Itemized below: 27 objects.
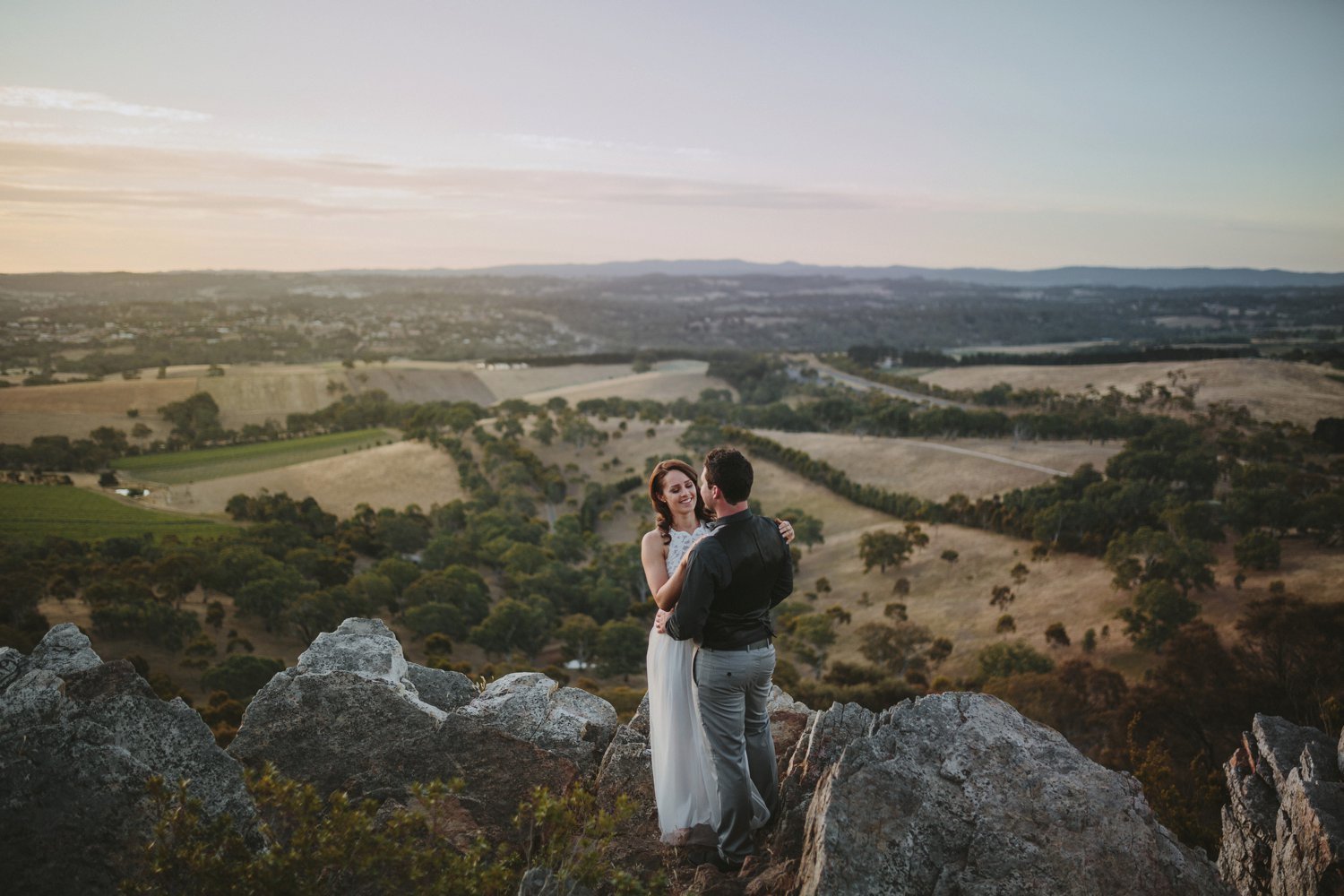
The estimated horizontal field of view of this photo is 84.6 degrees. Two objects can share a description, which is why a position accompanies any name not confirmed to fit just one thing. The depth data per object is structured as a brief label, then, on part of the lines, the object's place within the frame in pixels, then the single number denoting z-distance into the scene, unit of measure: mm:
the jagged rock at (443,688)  10211
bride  6758
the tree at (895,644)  38094
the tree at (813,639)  39719
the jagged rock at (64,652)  7500
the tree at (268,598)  35375
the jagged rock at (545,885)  5766
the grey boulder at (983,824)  5715
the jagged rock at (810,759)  7039
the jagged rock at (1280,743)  9234
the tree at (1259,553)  39406
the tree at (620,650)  37656
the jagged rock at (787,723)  8836
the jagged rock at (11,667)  7030
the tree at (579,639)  39562
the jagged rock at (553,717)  9047
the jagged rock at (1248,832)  8773
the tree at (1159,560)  38906
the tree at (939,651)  38281
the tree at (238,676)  27156
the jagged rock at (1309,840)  7293
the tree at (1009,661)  33625
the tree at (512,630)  37969
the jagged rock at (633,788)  7133
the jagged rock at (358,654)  9438
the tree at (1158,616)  34281
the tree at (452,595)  40781
